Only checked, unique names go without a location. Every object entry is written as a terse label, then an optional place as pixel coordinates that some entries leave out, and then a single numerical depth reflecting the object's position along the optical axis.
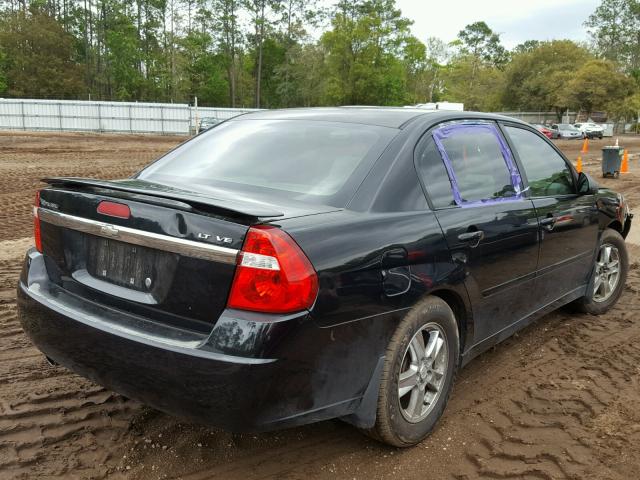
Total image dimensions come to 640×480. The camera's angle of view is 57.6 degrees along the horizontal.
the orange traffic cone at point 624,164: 18.54
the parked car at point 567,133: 48.69
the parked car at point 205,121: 31.08
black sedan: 2.25
